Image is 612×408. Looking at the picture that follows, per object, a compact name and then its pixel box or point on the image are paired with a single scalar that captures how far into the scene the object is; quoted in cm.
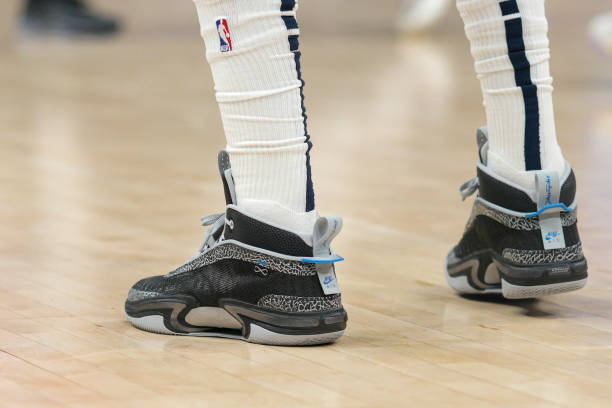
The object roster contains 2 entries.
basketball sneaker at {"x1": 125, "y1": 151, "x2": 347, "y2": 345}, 491
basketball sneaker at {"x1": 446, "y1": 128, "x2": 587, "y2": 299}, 506
